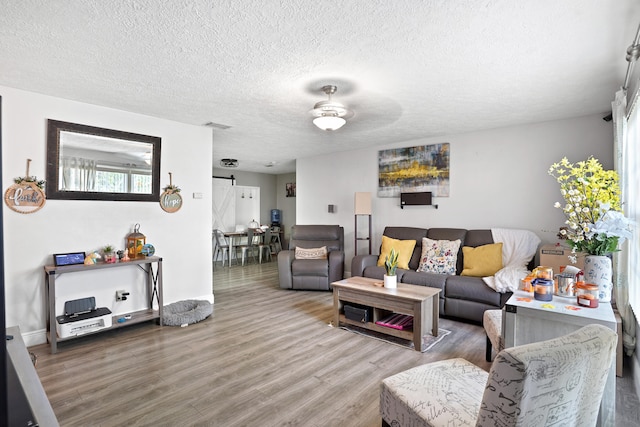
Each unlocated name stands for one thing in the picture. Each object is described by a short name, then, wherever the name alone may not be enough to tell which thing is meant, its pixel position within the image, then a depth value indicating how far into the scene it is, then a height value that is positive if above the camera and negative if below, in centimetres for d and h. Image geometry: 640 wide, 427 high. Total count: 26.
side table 149 -49
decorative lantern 363 -29
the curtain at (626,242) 260 -16
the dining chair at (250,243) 791 -63
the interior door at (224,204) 811 +33
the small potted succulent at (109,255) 338 -38
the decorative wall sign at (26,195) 301 +20
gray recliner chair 515 -82
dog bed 360 -106
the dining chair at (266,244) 798 -66
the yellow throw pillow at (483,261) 389 -51
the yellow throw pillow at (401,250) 452 -44
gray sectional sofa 360 -72
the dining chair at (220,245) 777 -64
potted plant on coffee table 339 -58
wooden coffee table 300 -82
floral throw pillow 420 -50
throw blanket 346 -44
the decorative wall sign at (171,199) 396 +23
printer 300 -93
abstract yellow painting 487 +73
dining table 777 -40
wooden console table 295 -72
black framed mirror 322 +56
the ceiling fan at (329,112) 303 +97
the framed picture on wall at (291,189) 902 +79
